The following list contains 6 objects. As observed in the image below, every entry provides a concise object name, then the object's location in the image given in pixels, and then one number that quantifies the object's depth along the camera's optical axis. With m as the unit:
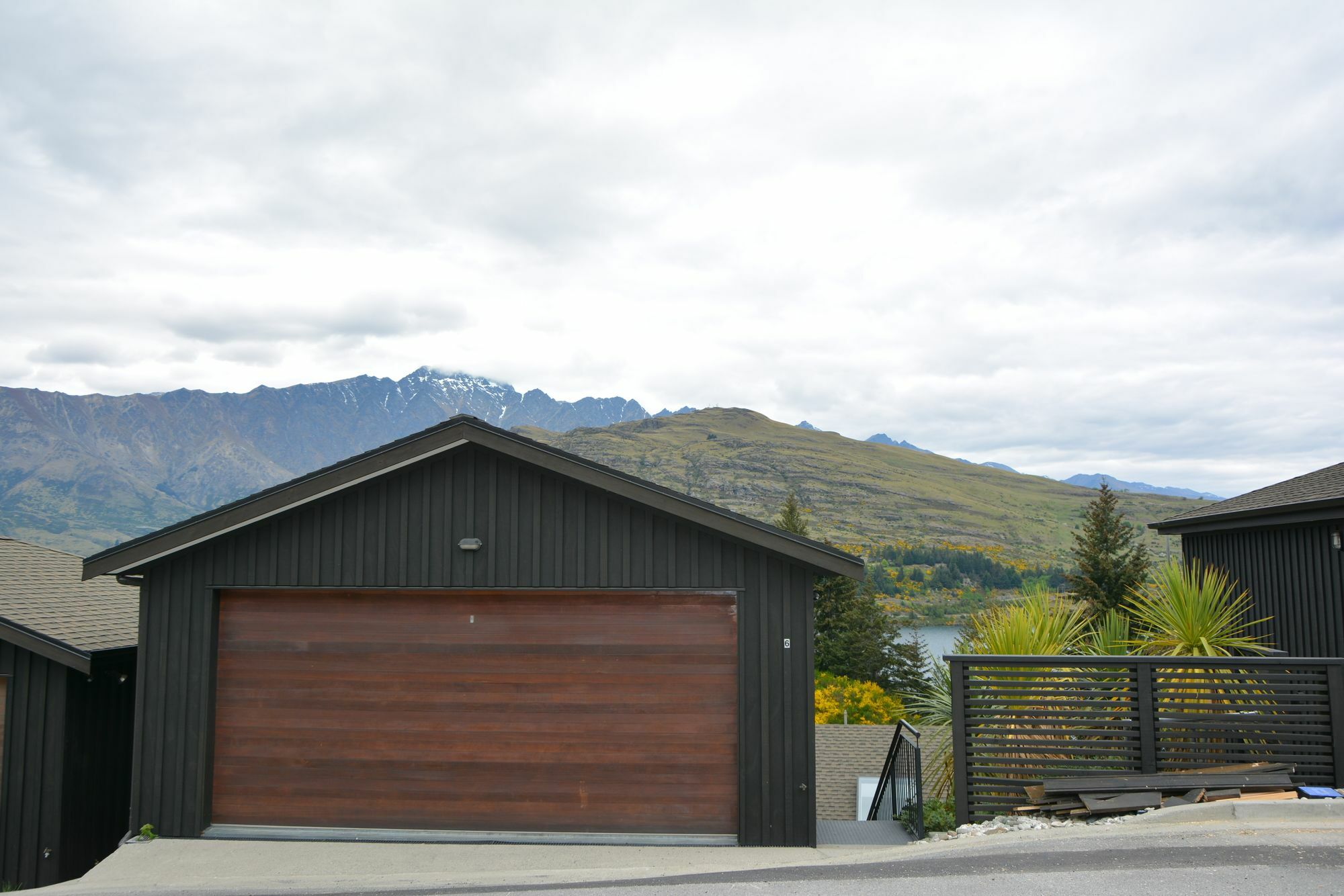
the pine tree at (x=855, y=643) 49.25
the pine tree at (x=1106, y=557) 36.41
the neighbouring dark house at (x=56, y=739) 9.41
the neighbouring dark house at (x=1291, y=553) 10.01
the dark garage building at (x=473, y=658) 8.16
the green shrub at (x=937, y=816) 8.35
